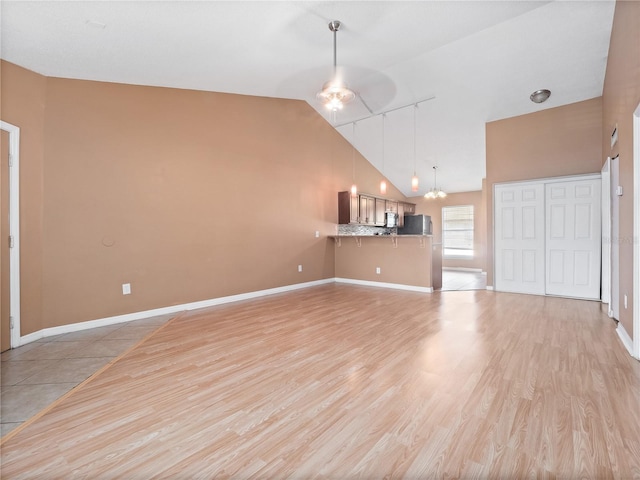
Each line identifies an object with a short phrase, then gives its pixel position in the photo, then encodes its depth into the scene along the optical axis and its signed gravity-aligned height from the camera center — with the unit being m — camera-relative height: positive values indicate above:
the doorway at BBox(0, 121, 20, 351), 2.76 +0.02
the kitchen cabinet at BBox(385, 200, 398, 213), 8.82 +1.03
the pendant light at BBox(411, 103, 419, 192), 5.08 +2.19
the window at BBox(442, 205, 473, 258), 9.16 +0.25
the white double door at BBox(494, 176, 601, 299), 4.75 +0.03
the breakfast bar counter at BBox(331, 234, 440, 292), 5.58 -0.45
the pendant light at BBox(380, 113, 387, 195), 5.25 +2.57
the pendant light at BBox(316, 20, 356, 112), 3.24 +1.66
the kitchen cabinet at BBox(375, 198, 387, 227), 8.30 +0.81
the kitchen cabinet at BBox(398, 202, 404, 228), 9.26 +0.79
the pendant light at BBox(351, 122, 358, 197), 7.43 +2.19
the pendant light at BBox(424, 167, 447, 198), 7.59 +1.19
